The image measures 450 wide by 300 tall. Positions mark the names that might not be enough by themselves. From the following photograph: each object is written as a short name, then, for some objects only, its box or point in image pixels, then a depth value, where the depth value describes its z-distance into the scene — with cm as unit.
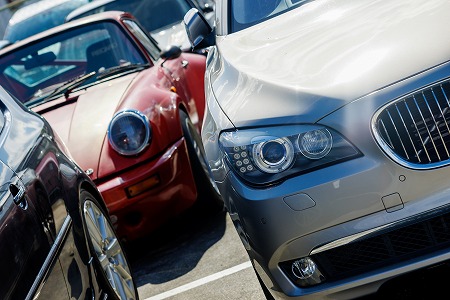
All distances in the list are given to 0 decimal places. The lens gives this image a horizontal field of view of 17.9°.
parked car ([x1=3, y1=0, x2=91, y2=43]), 2058
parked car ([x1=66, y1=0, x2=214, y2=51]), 1733
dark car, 475
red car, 878
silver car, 499
